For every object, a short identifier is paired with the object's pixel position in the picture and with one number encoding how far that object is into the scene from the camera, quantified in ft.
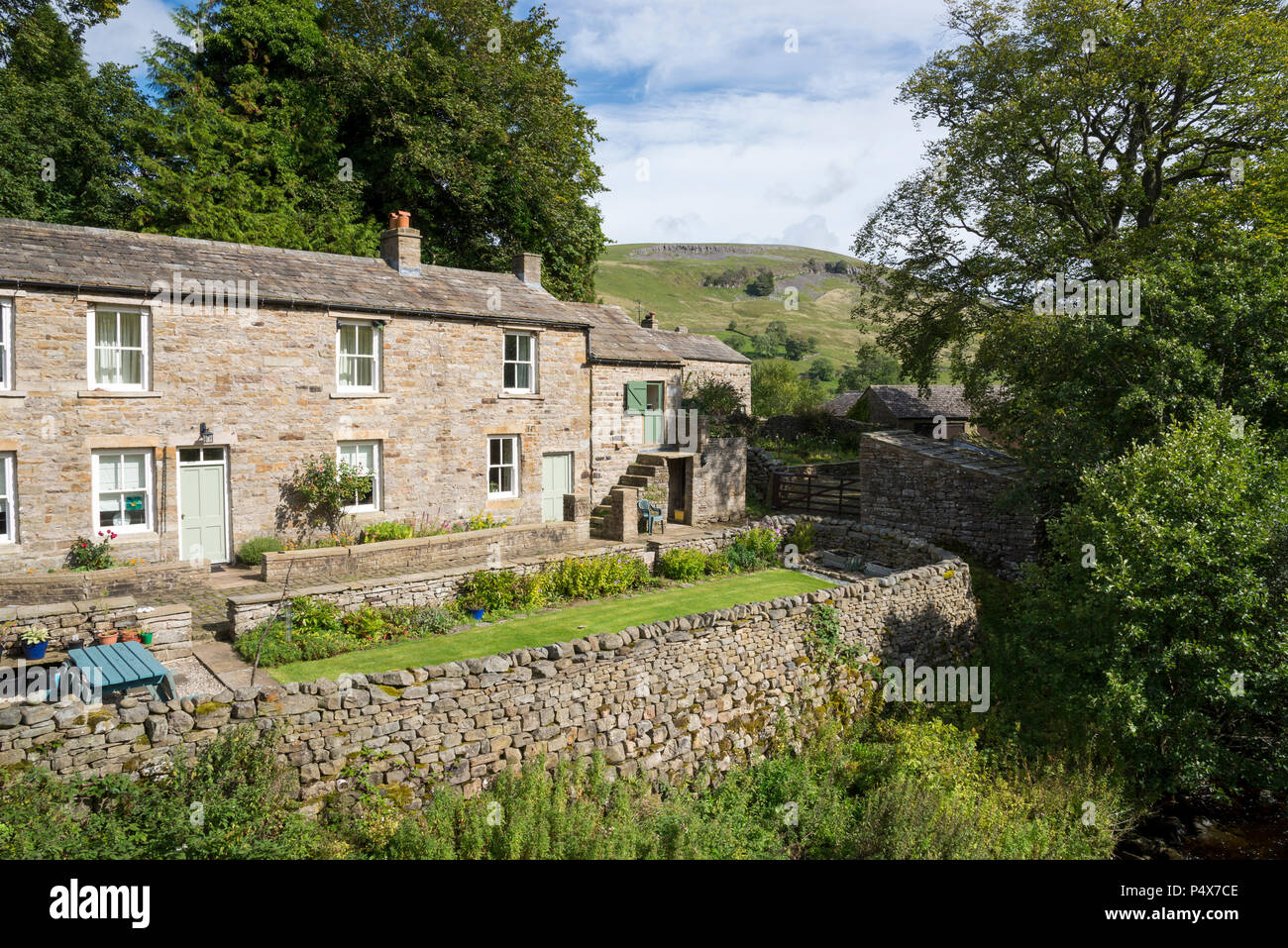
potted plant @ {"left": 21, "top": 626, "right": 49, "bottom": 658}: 34.01
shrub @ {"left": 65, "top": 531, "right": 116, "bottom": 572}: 46.34
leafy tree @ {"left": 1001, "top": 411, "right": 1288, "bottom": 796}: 37.93
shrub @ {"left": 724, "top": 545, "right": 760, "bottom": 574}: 63.26
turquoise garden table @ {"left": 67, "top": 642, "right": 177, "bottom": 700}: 29.17
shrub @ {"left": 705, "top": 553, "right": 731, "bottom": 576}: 61.31
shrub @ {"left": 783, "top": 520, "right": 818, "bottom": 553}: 69.00
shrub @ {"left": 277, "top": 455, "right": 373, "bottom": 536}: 55.72
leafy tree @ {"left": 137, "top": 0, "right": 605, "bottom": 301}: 85.30
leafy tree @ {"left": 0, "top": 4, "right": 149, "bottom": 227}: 79.82
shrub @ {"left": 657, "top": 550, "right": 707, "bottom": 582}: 59.06
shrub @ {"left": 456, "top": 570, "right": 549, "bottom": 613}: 48.37
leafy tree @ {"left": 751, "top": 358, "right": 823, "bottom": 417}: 194.80
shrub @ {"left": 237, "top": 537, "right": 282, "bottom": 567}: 52.21
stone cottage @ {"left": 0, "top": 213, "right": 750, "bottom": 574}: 46.37
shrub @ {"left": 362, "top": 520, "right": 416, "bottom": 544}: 56.39
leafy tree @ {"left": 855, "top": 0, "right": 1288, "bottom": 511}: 50.85
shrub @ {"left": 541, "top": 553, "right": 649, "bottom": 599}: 52.34
